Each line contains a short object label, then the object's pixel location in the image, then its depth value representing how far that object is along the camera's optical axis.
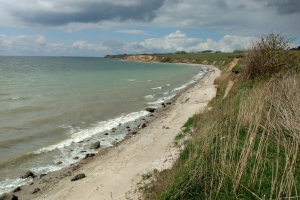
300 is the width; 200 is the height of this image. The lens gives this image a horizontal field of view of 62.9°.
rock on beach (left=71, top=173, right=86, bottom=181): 11.83
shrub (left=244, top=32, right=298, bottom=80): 15.49
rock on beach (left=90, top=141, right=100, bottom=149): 16.45
